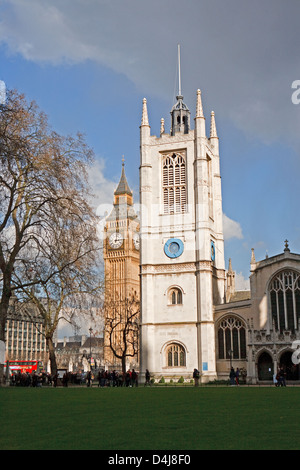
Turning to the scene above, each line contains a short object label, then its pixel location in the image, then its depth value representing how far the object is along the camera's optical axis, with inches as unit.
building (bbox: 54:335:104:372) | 5675.7
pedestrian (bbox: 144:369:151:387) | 1803.6
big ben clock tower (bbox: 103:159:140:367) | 5118.1
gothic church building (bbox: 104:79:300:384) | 1925.4
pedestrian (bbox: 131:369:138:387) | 1712.6
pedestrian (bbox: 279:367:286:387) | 1492.4
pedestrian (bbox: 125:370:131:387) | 1708.9
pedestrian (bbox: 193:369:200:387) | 1530.6
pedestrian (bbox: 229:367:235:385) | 1650.5
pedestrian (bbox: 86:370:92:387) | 1611.1
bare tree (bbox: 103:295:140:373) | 2055.0
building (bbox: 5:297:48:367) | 4894.2
